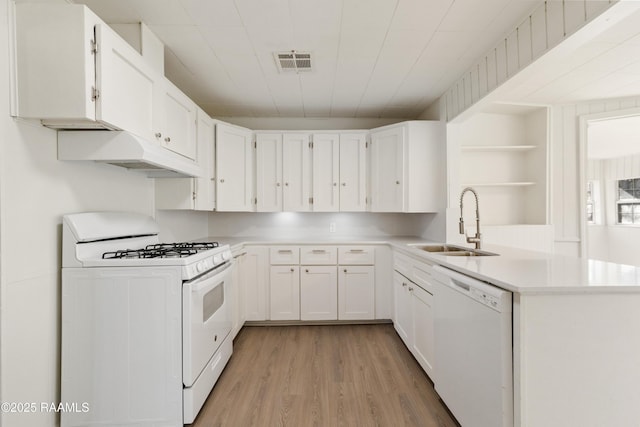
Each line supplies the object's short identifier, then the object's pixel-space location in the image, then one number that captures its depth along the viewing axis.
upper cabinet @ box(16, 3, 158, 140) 1.35
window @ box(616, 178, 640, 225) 5.39
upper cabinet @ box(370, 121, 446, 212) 3.23
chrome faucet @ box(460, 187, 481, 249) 2.26
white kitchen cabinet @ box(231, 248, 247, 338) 2.86
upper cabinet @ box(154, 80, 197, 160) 2.03
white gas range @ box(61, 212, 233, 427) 1.57
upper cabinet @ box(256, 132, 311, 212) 3.54
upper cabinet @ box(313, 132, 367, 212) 3.56
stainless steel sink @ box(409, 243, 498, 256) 2.26
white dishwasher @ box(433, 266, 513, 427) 1.25
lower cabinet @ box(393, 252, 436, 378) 2.14
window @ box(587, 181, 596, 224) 5.86
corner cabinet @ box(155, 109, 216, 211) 2.49
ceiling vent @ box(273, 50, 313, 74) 2.31
